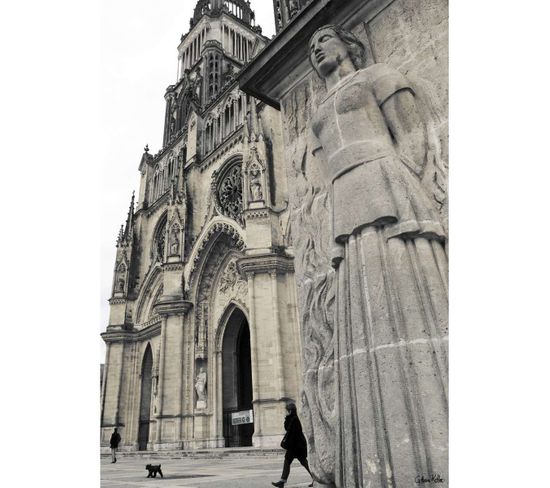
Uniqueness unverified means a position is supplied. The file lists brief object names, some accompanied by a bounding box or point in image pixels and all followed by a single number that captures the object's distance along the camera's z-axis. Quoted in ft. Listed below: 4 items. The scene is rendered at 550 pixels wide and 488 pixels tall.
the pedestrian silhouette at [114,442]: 42.95
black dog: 22.07
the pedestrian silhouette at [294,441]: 16.40
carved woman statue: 6.09
